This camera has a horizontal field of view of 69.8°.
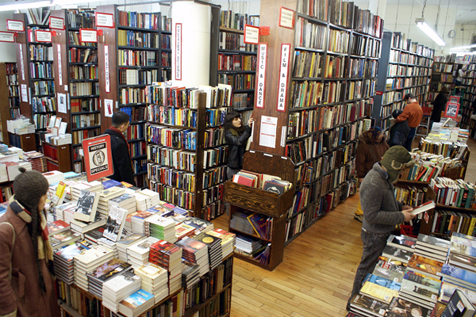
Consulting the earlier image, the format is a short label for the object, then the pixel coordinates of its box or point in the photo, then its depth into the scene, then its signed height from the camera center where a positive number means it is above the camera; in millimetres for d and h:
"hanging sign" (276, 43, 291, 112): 4199 +36
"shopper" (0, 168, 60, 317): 2041 -1107
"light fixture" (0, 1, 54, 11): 5157 +1008
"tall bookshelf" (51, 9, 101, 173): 6781 -156
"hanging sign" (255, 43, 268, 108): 4336 +51
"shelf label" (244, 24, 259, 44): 4165 +533
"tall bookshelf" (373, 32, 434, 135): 9492 +386
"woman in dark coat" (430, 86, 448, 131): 12166 -656
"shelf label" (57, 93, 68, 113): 6961 -660
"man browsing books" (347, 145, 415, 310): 3008 -977
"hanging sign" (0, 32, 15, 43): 7621 +684
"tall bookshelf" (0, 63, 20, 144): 8352 -653
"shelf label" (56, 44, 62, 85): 6800 +2
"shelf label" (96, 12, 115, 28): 5773 +867
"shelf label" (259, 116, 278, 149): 4453 -669
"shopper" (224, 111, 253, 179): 5250 -887
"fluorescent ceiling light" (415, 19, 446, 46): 7610 +1397
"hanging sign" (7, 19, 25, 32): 7062 +877
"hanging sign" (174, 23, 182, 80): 5398 +367
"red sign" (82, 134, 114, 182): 2934 -738
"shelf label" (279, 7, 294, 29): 3891 +705
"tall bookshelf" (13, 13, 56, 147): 7602 -141
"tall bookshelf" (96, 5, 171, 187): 6207 +172
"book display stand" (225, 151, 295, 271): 4094 -1431
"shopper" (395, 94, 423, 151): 8156 -667
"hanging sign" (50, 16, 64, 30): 6285 +849
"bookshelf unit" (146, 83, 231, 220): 5129 -1117
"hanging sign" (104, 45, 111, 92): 6211 +74
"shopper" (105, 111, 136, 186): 3943 -858
